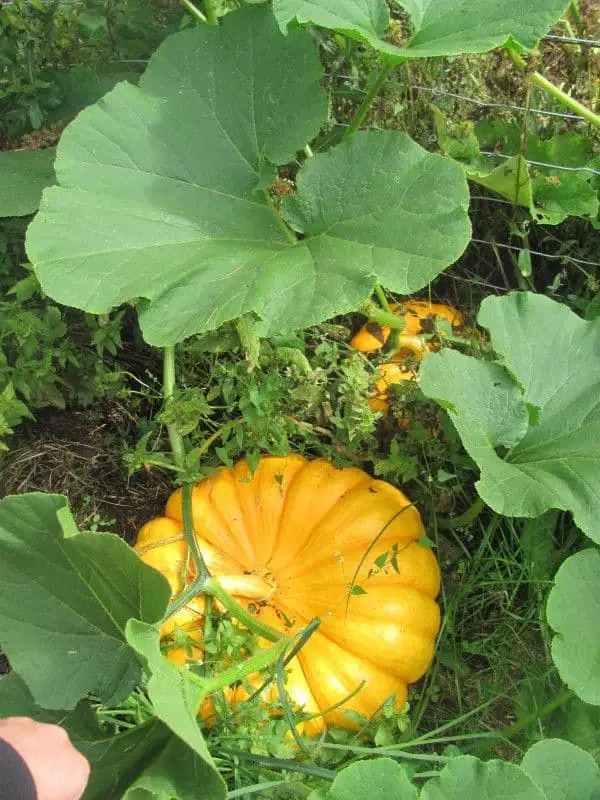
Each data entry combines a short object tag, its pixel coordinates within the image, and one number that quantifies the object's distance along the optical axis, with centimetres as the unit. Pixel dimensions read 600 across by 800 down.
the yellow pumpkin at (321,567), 171
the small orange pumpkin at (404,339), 194
